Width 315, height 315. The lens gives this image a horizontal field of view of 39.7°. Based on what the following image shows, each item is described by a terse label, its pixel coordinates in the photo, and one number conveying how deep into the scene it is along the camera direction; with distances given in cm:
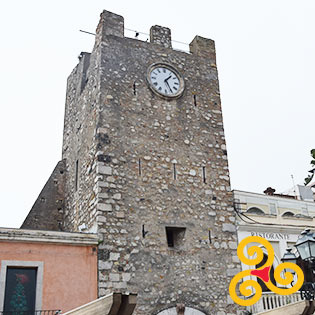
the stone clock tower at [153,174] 1086
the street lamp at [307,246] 753
